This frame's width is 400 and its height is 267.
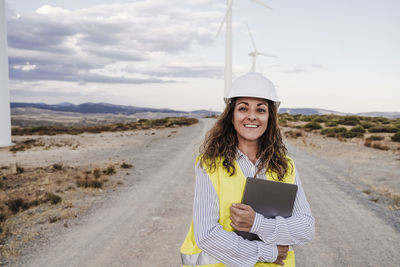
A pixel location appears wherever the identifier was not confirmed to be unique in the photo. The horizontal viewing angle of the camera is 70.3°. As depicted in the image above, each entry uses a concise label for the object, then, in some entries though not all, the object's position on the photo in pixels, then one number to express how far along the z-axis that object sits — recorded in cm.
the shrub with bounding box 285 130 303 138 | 2462
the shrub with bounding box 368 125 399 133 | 2651
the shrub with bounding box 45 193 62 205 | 700
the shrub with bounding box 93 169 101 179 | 946
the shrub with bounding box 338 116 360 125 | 3616
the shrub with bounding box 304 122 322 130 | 3182
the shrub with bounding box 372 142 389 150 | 1747
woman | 179
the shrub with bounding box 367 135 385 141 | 2138
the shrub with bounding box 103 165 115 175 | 1012
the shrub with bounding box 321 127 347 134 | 2690
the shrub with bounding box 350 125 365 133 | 2708
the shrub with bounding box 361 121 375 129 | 2992
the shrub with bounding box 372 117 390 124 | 3942
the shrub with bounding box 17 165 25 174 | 1037
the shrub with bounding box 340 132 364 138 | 2353
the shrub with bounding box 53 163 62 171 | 1079
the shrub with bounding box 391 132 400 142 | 2064
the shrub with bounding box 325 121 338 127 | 3389
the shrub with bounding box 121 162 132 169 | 1123
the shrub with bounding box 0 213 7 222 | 585
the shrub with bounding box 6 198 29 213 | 647
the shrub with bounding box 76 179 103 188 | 843
